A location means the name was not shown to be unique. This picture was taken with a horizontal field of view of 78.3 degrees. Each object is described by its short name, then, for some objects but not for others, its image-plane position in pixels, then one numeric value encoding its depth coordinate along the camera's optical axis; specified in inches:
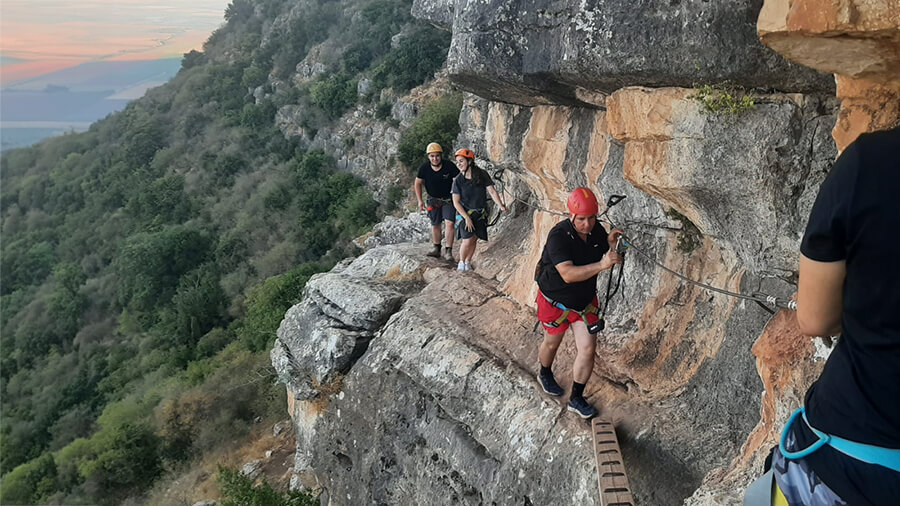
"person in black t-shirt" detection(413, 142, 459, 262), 326.6
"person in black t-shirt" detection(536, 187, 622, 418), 172.9
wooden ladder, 168.6
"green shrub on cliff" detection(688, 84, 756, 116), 149.3
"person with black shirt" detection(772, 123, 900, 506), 61.4
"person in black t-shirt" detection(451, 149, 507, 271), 302.7
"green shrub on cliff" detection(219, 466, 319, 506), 329.1
